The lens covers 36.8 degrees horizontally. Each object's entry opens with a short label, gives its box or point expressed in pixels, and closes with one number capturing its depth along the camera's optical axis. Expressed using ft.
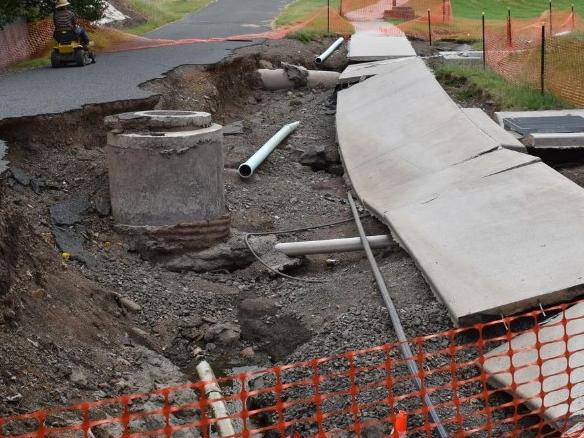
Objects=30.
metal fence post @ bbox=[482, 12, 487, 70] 59.68
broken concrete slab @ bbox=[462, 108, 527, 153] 33.30
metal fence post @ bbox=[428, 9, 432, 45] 81.12
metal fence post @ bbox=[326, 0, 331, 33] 81.46
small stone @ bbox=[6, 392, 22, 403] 18.56
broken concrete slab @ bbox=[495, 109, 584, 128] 39.44
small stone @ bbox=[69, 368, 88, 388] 20.79
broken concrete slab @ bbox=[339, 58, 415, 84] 53.52
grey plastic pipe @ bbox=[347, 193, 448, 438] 17.80
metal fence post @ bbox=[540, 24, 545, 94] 45.85
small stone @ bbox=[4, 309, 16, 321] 21.47
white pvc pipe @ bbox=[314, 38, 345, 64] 63.52
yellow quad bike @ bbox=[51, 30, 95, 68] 51.29
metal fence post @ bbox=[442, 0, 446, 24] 93.58
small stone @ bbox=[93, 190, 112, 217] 32.01
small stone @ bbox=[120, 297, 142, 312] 27.07
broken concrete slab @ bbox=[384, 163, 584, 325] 20.93
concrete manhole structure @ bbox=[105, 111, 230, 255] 30.42
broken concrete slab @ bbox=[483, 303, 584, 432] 17.25
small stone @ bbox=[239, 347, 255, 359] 25.39
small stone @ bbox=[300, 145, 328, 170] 42.75
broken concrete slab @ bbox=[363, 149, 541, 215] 29.96
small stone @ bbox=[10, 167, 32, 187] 30.53
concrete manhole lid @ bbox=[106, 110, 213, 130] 30.99
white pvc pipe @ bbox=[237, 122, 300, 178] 39.06
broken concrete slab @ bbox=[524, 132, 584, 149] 34.30
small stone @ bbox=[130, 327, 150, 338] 25.64
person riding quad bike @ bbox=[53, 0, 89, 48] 51.67
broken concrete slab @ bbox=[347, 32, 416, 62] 60.18
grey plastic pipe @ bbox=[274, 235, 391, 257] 29.53
